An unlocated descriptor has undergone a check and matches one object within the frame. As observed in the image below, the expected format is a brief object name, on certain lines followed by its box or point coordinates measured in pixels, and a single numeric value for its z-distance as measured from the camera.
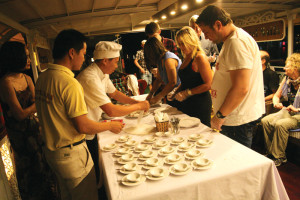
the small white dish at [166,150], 1.40
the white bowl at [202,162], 1.19
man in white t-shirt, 1.49
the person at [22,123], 2.01
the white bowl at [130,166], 1.25
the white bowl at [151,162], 1.27
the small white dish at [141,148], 1.50
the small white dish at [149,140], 1.63
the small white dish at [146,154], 1.38
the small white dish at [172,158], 1.28
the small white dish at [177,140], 1.56
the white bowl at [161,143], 1.53
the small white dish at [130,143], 1.61
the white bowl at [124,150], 1.48
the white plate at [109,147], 1.60
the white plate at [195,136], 1.57
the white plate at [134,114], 2.42
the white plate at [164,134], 1.70
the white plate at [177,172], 1.14
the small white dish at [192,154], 1.31
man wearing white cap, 1.75
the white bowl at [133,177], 1.13
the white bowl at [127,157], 1.38
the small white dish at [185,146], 1.43
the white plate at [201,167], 1.18
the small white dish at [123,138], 1.73
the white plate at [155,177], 1.12
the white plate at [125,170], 1.23
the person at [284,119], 2.88
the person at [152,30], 2.70
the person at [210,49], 3.75
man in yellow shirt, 1.31
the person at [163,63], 2.49
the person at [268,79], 3.64
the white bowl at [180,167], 1.17
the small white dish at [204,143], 1.45
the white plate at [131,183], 1.11
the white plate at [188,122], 1.86
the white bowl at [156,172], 1.15
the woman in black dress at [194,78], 2.13
